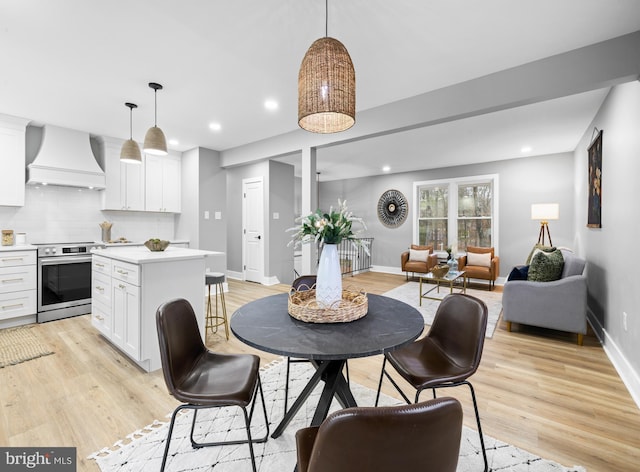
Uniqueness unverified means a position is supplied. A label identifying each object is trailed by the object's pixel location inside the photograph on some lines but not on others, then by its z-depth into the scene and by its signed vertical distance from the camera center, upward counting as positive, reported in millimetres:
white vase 1527 -239
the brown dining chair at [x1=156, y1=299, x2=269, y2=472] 1290 -706
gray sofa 3037 -725
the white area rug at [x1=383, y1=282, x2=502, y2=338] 3893 -1085
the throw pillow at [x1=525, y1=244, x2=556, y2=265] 3968 -210
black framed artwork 3295 +586
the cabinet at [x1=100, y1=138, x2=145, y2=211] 4633 +787
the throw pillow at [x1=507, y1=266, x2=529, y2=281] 3844 -519
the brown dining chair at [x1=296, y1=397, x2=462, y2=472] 651 -456
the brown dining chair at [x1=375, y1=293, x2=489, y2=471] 1461 -671
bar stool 3152 -511
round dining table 1133 -434
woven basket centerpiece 1419 -383
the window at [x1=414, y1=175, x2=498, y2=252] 6508 +475
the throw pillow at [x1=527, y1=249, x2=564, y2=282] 3334 -373
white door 5922 +54
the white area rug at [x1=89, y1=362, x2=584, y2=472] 1519 -1187
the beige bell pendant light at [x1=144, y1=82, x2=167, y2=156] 2895 +866
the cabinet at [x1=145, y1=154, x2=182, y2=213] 5133 +848
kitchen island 2424 -522
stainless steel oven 3658 -636
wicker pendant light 1421 +728
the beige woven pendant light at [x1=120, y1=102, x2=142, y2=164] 3240 +851
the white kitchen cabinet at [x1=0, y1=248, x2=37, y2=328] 3418 -663
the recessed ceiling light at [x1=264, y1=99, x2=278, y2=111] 3433 +1496
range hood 3990 +953
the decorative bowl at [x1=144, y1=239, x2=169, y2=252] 2900 -136
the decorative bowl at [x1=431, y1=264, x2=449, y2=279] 4387 -559
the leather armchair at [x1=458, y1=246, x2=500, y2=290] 5668 -703
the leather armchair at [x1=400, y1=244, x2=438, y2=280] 6293 -652
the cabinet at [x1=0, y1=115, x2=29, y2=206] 3719 +887
